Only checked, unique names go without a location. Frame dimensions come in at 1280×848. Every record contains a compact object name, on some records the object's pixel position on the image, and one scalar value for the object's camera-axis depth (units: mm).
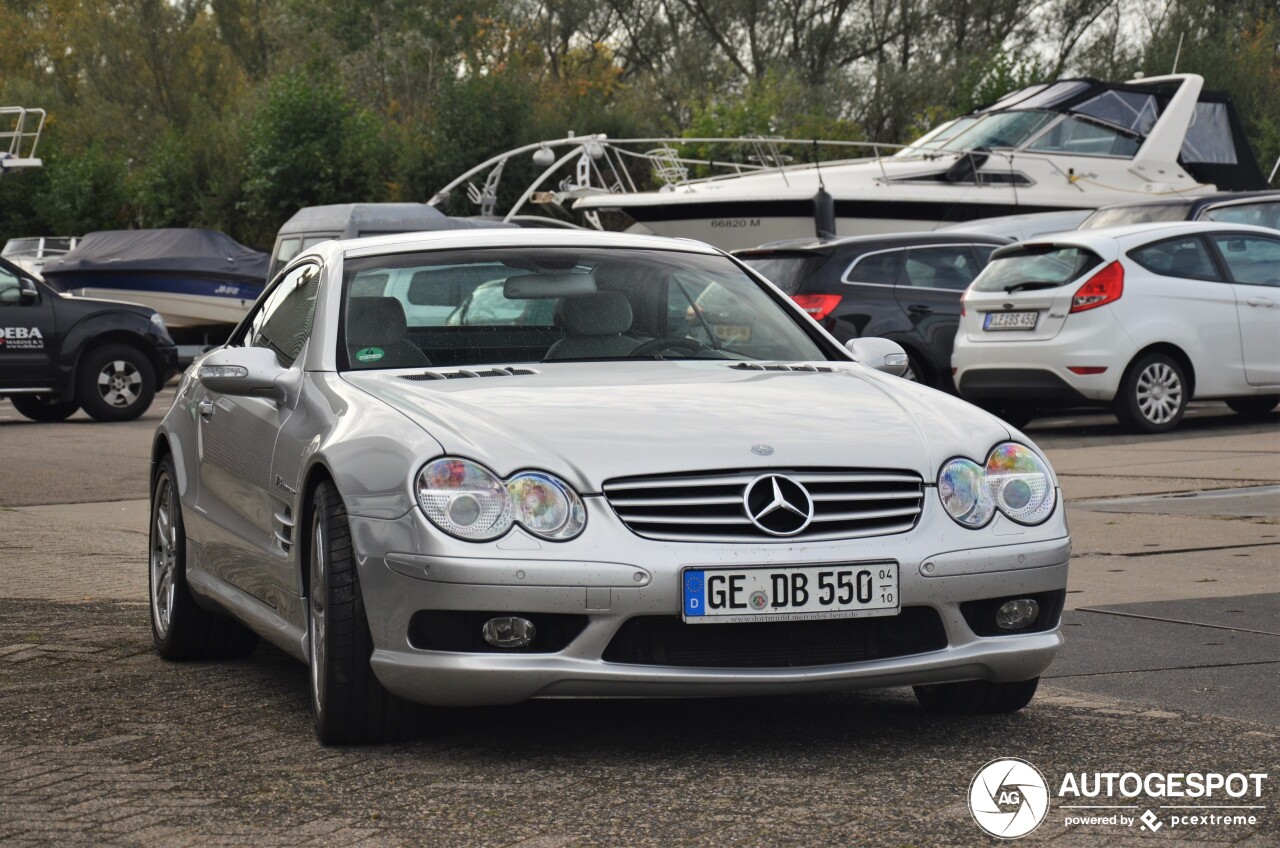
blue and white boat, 30250
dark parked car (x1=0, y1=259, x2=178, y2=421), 19594
